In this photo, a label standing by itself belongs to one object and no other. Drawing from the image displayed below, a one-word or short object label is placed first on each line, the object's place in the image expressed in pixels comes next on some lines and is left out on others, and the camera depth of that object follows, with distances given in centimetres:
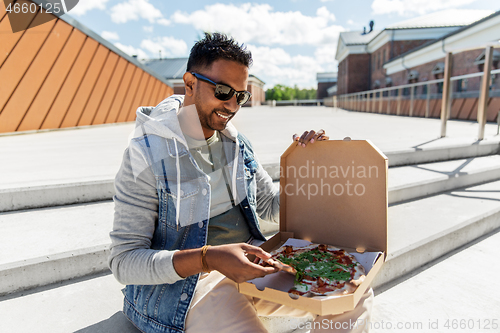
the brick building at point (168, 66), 3291
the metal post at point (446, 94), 516
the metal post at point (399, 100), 1465
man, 112
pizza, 111
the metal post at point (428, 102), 1182
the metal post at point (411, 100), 1313
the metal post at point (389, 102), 1616
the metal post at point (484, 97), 484
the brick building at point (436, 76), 1050
